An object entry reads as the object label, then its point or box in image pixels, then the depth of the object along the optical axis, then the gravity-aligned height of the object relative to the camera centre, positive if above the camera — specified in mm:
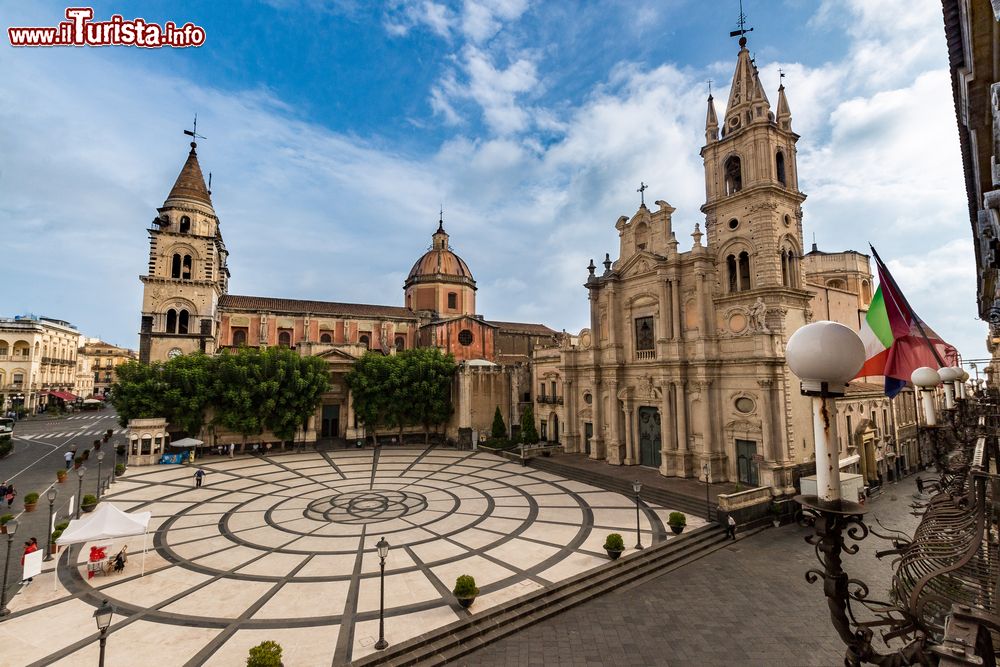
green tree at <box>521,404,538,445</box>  35906 -3959
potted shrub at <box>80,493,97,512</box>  20453 -5267
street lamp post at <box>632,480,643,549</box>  16442 -5739
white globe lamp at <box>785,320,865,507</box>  3344 +38
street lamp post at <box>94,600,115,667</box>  8361 -4261
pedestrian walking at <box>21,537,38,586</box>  13860 -4955
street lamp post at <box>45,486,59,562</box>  14859 -3764
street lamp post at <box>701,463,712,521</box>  19805 -5781
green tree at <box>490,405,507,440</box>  38812 -4074
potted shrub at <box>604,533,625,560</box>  15406 -5666
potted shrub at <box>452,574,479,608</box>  12367 -5732
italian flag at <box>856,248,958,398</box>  11305 +982
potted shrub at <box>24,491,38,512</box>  20672 -5220
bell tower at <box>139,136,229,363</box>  39656 +9532
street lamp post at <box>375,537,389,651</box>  10828 -5624
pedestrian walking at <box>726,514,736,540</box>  18314 -6106
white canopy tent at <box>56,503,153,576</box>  13605 -4354
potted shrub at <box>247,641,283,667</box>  9258 -5605
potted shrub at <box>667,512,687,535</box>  17797 -5672
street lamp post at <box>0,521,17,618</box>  12156 -5588
